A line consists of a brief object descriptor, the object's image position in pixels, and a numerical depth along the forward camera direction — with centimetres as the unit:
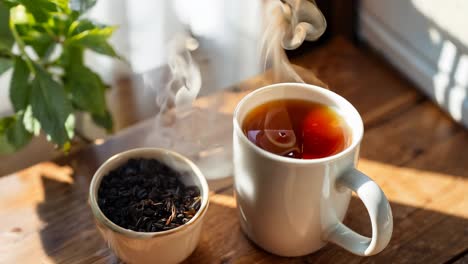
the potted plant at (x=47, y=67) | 72
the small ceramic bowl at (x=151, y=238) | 60
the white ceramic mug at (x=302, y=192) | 57
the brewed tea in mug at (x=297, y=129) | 62
